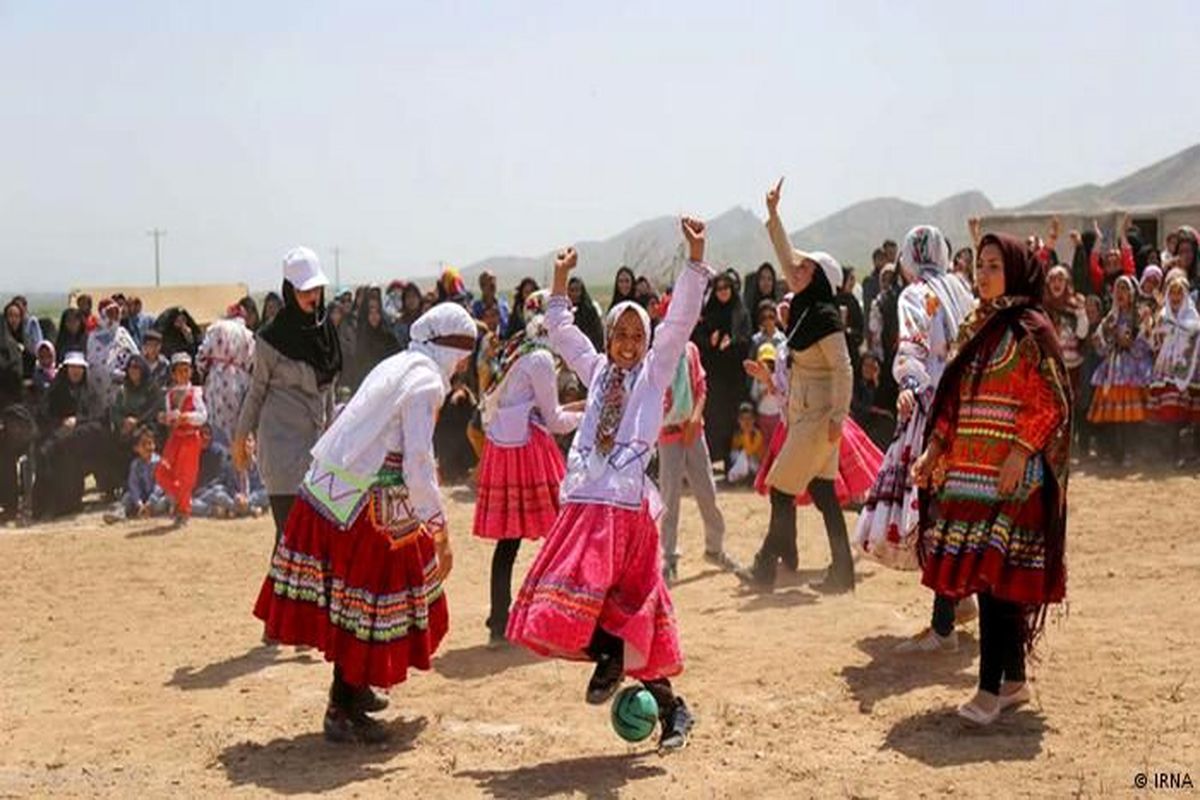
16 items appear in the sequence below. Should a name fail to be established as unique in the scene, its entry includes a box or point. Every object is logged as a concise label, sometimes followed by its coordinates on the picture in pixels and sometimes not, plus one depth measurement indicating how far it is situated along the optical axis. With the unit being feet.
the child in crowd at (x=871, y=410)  45.50
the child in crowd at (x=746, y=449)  45.39
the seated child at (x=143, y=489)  43.78
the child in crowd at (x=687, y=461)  30.40
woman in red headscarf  19.02
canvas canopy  90.33
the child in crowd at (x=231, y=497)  43.42
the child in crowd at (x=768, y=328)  46.65
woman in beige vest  27.91
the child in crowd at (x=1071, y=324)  46.68
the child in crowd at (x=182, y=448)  43.14
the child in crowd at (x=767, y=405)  44.88
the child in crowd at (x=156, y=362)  47.24
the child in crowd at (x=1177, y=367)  45.16
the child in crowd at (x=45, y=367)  50.31
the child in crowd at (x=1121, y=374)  45.93
